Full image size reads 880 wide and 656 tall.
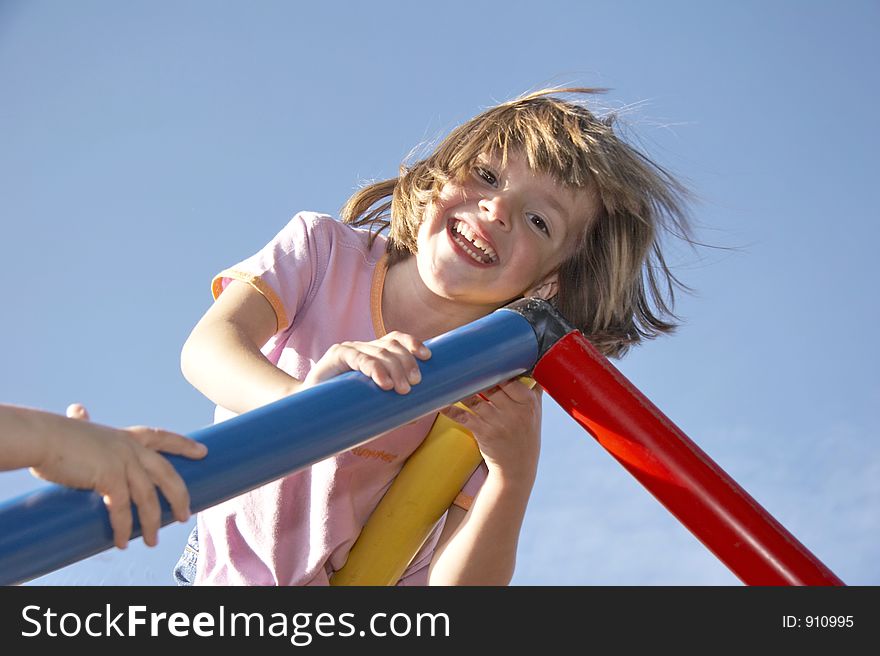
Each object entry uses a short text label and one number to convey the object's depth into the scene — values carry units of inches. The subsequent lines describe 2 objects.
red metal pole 49.7
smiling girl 60.1
